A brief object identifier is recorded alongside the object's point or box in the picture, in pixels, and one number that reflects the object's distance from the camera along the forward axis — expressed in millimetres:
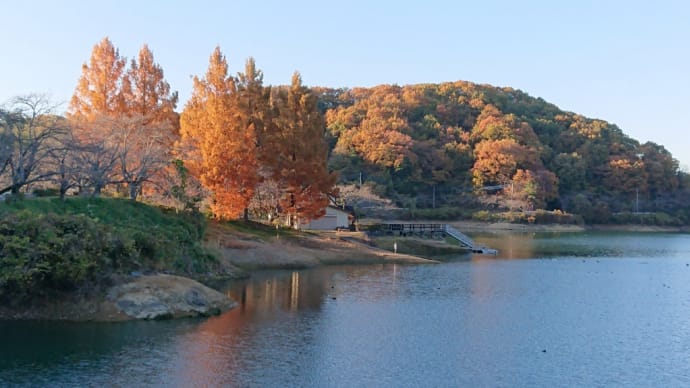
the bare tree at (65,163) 32844
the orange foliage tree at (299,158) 50844
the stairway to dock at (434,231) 60053
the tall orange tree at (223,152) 45625
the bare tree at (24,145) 30344
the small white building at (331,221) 58656
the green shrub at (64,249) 23938
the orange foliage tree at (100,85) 49188
